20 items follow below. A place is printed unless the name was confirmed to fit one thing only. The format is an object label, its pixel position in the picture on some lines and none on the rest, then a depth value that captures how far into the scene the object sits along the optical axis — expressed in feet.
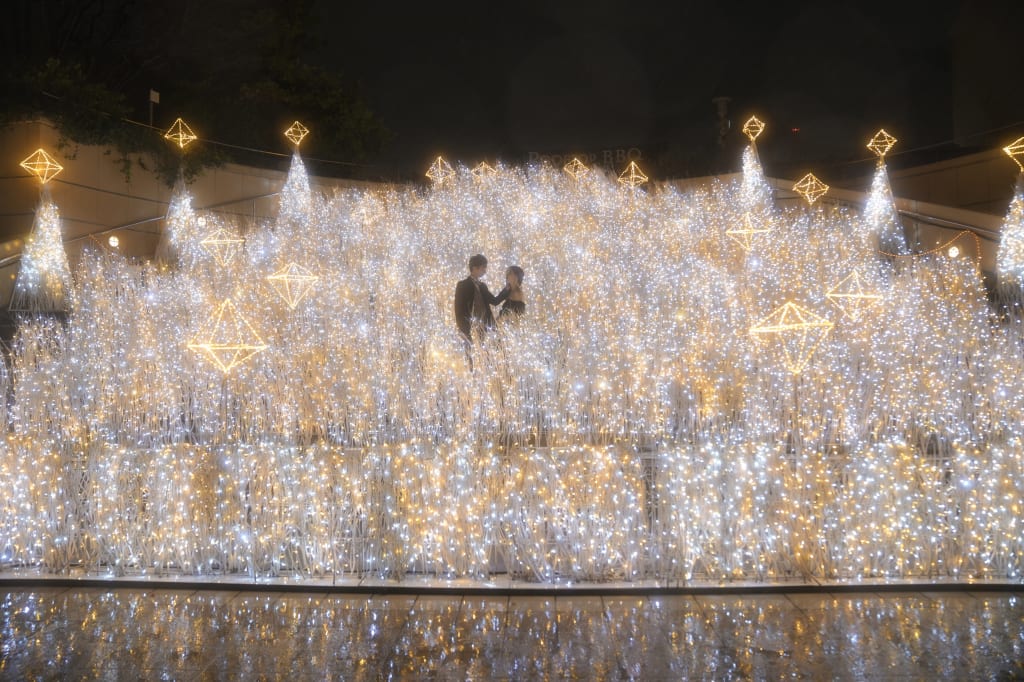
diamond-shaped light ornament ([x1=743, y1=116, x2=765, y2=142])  42.35
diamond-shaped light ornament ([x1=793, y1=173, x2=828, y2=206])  44.60
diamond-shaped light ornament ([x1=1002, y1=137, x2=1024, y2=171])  33.45
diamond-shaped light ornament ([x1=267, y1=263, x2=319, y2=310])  30.73
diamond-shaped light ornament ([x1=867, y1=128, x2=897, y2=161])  40.82
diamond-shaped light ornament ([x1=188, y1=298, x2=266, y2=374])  20.06
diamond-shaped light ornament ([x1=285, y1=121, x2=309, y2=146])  43.74
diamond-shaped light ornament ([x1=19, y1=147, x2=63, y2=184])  38.06
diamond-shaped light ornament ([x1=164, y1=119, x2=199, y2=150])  42.73
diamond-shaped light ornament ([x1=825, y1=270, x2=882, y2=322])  22.46
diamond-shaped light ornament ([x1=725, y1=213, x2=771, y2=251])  36.99
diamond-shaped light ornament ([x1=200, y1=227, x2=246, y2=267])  37.29
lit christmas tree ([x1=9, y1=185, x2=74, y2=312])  33.99
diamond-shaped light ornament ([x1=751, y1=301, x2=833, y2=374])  19.52
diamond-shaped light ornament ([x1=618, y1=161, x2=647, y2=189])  45.34
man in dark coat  25.46
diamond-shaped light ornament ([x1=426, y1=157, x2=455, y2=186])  47.42
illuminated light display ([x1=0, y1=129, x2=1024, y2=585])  16.72
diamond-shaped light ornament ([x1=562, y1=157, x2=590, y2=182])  46.21
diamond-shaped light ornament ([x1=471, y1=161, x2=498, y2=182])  46.11
